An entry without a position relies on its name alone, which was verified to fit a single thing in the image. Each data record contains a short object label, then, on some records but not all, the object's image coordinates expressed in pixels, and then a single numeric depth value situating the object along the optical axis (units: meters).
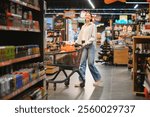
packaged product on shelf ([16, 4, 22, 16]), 4.56
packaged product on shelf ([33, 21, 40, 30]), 5.18
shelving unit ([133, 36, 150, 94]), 7.01
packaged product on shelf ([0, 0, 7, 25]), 3.84
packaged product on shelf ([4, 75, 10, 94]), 3.81
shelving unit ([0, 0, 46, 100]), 4.90
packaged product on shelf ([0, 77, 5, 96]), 3.68
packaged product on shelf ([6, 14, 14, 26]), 3.99
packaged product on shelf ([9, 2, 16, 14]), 4.31
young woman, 8.02
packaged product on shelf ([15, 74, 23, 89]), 4.21
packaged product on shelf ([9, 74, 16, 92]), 3.98
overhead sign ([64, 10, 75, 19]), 24.70
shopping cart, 7.66
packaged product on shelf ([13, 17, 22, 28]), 4.25
